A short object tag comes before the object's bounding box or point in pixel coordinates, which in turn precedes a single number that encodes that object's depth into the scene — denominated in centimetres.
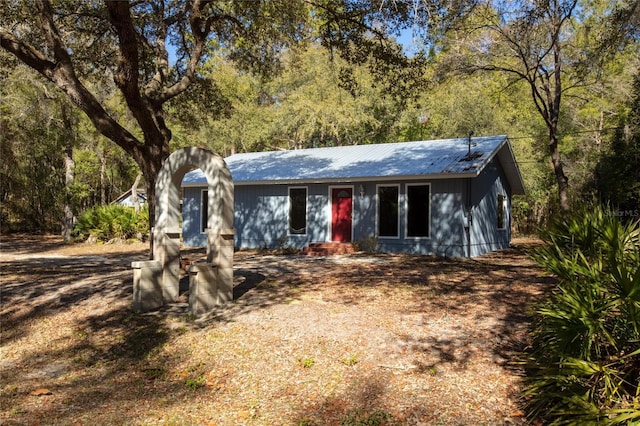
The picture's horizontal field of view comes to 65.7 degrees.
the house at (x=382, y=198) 1514
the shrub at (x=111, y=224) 2147
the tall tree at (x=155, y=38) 919
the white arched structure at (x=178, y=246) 787
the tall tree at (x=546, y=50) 1609
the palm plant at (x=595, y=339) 362
